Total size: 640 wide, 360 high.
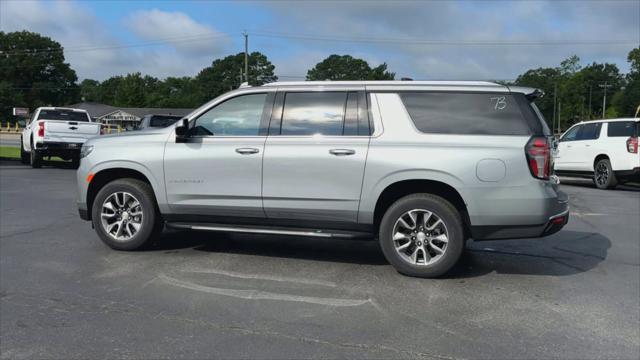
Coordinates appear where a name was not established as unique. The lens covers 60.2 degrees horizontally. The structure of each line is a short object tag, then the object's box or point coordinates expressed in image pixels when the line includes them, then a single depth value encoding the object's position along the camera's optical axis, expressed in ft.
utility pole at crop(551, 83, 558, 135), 321.52
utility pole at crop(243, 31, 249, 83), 173.28
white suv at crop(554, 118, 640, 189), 45.42
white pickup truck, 53.72
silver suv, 16.87
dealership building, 320.09
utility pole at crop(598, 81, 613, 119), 354.13
